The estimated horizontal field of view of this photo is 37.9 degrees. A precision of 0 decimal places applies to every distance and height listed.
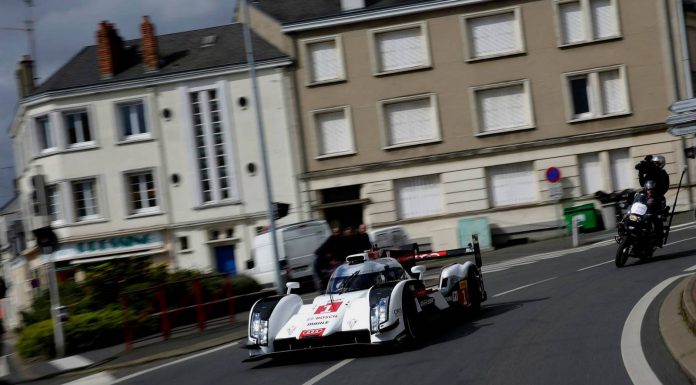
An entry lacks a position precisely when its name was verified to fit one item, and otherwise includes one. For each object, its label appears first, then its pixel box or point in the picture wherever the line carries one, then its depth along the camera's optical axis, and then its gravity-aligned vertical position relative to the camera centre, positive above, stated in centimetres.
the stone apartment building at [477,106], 3809 +231
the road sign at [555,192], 3269 -108
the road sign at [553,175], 3438 -53
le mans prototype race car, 1157 -151
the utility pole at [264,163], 2578 +87
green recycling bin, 3575 -212
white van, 2944 -172
